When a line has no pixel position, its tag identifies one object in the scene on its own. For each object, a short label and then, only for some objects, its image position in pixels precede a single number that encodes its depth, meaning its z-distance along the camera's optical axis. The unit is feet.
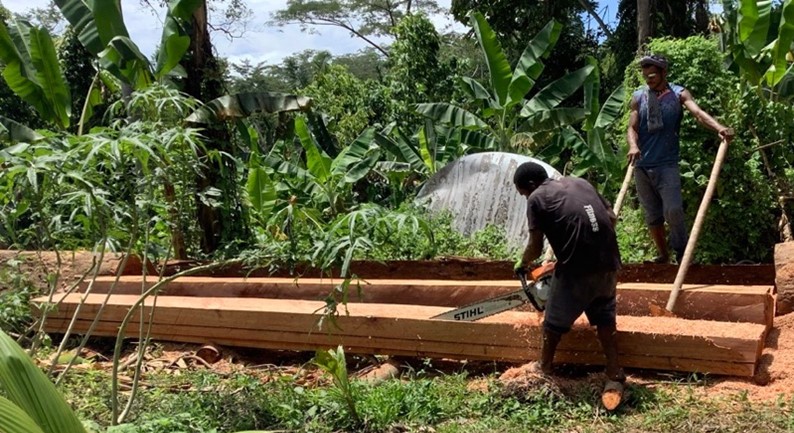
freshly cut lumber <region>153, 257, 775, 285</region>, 20.42
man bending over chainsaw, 13.99
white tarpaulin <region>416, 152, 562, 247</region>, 31.58
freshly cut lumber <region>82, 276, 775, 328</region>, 16.40
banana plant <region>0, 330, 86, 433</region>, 5.55
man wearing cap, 19.16
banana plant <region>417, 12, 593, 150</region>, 34.71
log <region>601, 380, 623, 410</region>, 13.70
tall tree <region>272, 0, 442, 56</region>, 127.24
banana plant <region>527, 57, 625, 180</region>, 32.07
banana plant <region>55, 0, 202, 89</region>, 28.04
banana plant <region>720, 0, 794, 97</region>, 23.29
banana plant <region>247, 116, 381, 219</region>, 35.88
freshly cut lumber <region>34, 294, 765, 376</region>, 14.55
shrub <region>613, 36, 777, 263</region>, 22.84
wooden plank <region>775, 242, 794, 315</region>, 16.51
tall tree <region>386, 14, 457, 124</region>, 51.75
